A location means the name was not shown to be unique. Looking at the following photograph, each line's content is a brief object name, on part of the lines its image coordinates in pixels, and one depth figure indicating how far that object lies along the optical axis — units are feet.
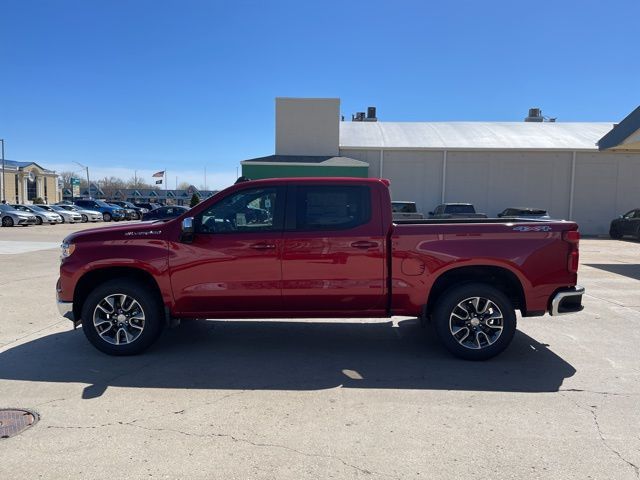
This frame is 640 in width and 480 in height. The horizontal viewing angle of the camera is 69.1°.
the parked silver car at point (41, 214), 109.29
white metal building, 83.97
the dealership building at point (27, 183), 226.38
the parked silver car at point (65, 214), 118.32
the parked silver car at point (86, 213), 125.37
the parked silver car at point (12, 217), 101.60
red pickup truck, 16.57
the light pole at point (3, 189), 210.71
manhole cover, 11.59
